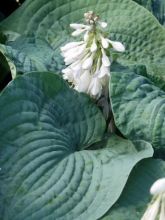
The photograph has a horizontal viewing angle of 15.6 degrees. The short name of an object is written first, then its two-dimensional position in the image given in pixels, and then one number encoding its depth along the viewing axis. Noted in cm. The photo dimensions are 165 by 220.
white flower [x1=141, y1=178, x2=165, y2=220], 79
